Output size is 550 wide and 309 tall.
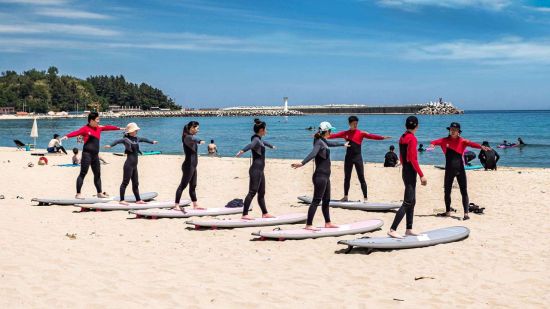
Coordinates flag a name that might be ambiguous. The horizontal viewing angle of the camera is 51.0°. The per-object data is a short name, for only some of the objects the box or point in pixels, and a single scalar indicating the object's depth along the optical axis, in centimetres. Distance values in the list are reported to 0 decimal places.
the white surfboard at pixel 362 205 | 1325
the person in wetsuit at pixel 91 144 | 1348
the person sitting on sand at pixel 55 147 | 3138
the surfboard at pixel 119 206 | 1311
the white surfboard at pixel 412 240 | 921
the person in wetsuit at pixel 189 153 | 1205
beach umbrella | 3303
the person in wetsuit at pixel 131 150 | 1290
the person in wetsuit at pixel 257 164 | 1104
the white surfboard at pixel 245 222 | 1110
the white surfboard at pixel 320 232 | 1008
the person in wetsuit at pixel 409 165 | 925
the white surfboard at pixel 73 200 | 1364
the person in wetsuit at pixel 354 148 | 1326
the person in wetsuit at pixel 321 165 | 978
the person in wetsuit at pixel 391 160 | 2470
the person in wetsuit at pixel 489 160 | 2328
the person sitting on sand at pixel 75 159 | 2439
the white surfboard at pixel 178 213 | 1223
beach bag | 1322
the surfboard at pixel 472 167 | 2285
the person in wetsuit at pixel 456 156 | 1202
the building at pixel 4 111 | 19605
